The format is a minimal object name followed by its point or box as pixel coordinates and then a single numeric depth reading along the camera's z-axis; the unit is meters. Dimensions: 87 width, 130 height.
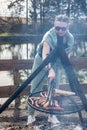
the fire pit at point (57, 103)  4.01
